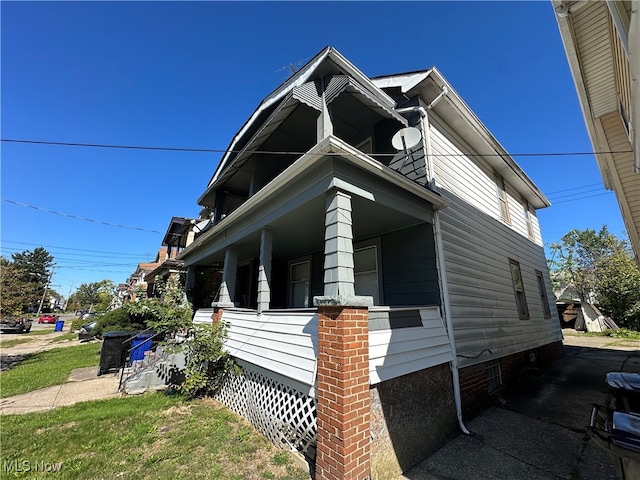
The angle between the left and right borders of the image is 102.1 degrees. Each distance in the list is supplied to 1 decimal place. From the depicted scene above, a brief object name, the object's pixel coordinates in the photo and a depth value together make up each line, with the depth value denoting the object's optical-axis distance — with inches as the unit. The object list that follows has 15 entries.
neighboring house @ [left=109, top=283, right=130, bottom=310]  907.2
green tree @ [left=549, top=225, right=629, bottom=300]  1079.6
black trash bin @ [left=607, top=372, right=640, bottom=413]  122.5
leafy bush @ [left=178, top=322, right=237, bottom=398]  214.2
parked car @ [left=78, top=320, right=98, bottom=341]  634.1
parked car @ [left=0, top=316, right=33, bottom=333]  888.3
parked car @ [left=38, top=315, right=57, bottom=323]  1461.6
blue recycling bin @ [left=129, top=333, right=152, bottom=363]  350.3
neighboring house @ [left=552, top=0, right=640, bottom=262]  94.6
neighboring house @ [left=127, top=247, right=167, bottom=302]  889.0
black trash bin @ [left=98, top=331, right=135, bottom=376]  334.0
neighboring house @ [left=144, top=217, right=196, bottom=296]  533.3
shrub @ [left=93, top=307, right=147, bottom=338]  489.4
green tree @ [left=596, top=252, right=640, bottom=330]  713.3
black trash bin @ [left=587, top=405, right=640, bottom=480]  75.7
